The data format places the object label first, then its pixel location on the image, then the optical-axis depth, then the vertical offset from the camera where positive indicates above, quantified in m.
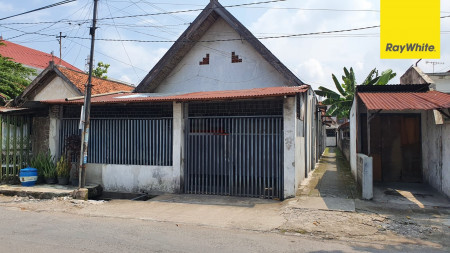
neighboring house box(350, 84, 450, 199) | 9.24 -0.18
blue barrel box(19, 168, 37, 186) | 9.80 -1.27
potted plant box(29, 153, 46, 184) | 10.30 -0.99
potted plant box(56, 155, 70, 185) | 10.12 -1.17
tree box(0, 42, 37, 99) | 16.08 +2.91
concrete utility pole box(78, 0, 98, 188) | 8.98 +0.16
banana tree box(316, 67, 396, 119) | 18.72 +2.38
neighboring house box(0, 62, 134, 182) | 10.45 +0.03
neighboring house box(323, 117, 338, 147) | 39.69 -0.30
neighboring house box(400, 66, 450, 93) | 14.97 +2.64
